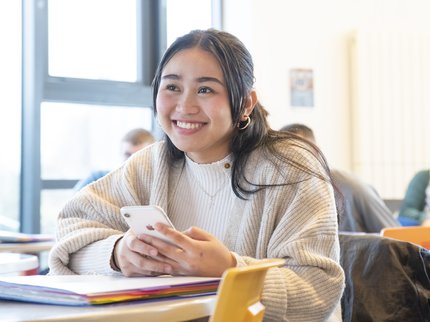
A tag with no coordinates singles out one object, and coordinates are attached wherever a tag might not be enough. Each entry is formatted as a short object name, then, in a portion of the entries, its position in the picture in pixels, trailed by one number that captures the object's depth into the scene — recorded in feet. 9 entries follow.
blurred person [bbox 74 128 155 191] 14.88
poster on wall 18.29
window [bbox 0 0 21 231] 15.33
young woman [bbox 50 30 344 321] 4.85
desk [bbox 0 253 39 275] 6.00
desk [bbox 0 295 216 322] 3.01
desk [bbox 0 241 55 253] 8.92
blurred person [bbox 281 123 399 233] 11.49
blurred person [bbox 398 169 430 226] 17.54
